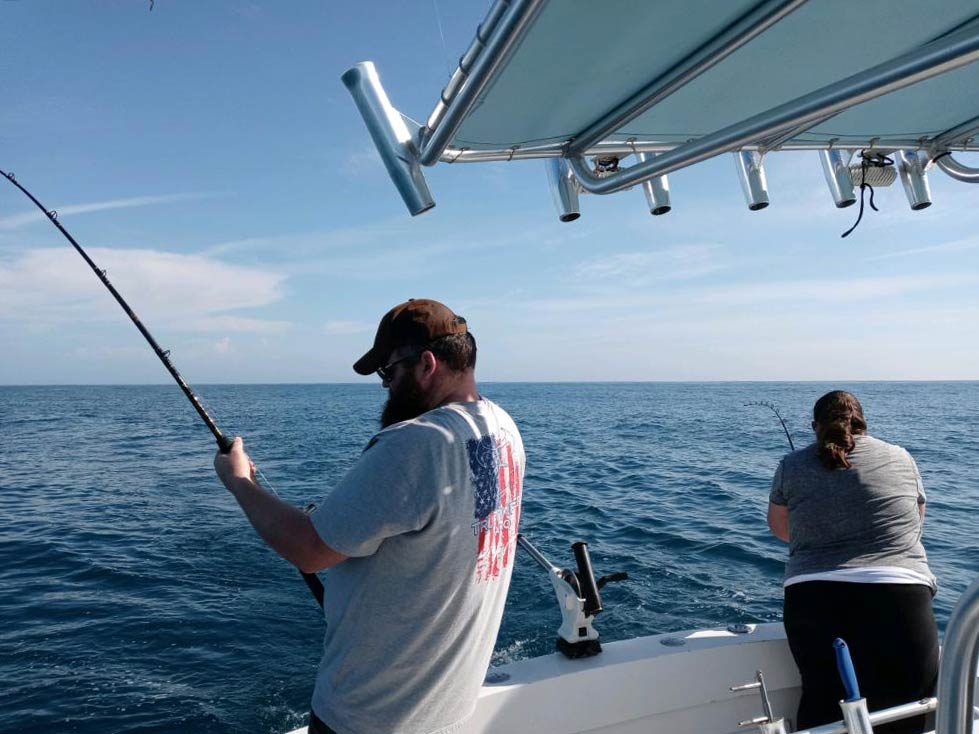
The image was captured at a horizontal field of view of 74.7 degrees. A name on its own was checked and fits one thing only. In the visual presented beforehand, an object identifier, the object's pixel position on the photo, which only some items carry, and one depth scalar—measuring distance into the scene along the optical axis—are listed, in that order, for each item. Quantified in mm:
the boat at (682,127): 1415
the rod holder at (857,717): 1504
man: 1187
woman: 2131
